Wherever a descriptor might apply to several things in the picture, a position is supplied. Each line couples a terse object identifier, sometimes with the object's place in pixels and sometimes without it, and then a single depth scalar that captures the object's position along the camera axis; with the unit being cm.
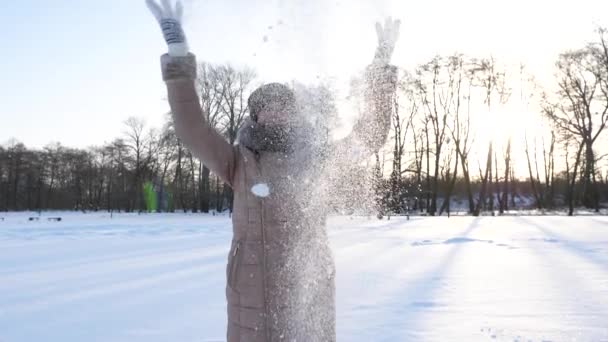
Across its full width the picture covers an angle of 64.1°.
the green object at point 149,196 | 5506
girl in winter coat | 183
